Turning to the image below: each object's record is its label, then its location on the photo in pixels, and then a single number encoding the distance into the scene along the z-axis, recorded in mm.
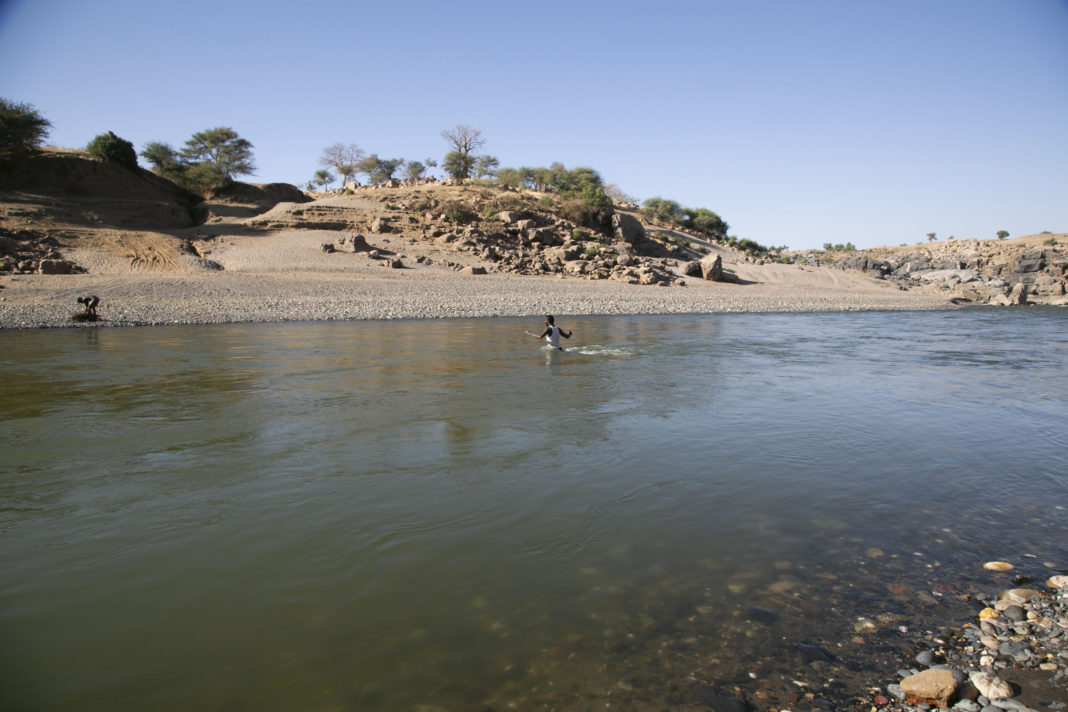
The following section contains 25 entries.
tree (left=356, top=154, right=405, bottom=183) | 72688
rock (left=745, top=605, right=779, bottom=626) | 3826
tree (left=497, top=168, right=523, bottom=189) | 64500
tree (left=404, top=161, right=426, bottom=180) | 73375
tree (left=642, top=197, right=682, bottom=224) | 65312
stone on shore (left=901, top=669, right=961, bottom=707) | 3085
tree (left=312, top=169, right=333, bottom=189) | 75438
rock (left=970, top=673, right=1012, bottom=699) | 3135
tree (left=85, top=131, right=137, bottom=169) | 41219
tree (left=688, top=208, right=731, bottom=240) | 66125
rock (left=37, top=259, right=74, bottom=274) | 27786
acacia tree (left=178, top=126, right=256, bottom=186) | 48438
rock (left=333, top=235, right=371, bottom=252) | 38250
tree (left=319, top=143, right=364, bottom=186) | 74062
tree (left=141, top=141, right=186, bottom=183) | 46062
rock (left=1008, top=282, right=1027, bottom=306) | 40562
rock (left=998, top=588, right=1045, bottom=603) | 4023
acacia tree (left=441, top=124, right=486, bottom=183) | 65500
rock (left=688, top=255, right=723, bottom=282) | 42500
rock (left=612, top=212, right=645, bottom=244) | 49844
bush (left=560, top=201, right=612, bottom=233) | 51156
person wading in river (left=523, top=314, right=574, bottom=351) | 15662
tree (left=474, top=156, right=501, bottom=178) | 69000
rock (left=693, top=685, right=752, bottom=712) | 3072
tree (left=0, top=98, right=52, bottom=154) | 37031
